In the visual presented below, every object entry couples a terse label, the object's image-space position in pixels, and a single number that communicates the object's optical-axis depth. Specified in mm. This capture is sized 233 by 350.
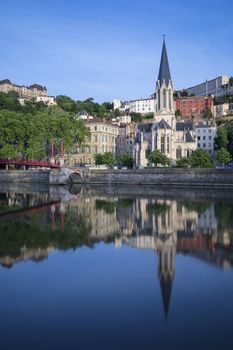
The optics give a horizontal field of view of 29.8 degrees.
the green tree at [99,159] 77462
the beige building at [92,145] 89250
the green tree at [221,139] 76000
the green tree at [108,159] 75812
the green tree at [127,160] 77562
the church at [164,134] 75000
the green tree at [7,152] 75750
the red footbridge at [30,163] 64375
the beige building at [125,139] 96562
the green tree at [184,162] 66094
